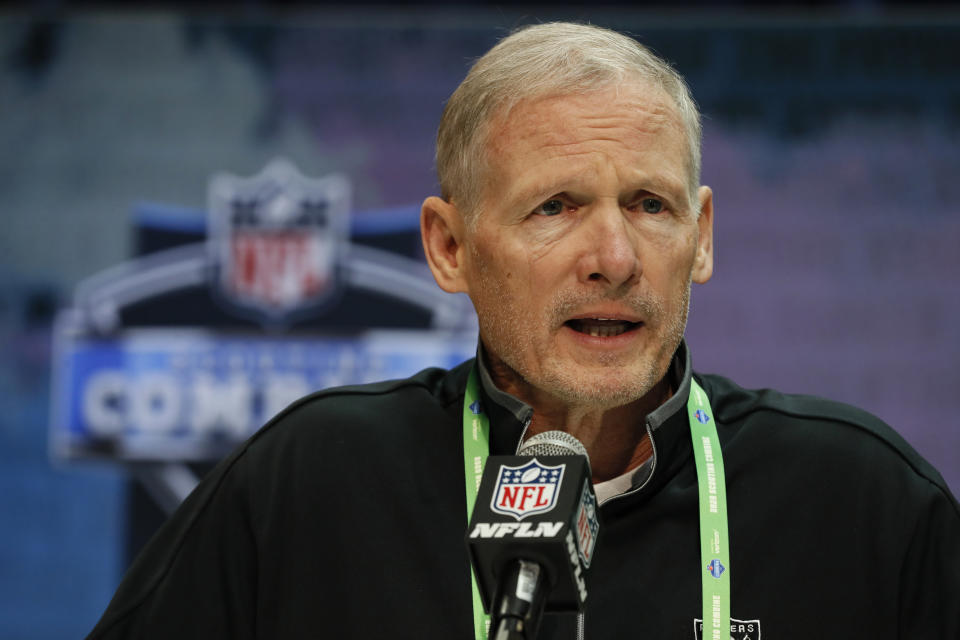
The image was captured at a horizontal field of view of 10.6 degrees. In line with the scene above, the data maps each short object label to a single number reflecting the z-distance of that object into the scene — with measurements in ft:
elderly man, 10.14
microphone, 9.47
